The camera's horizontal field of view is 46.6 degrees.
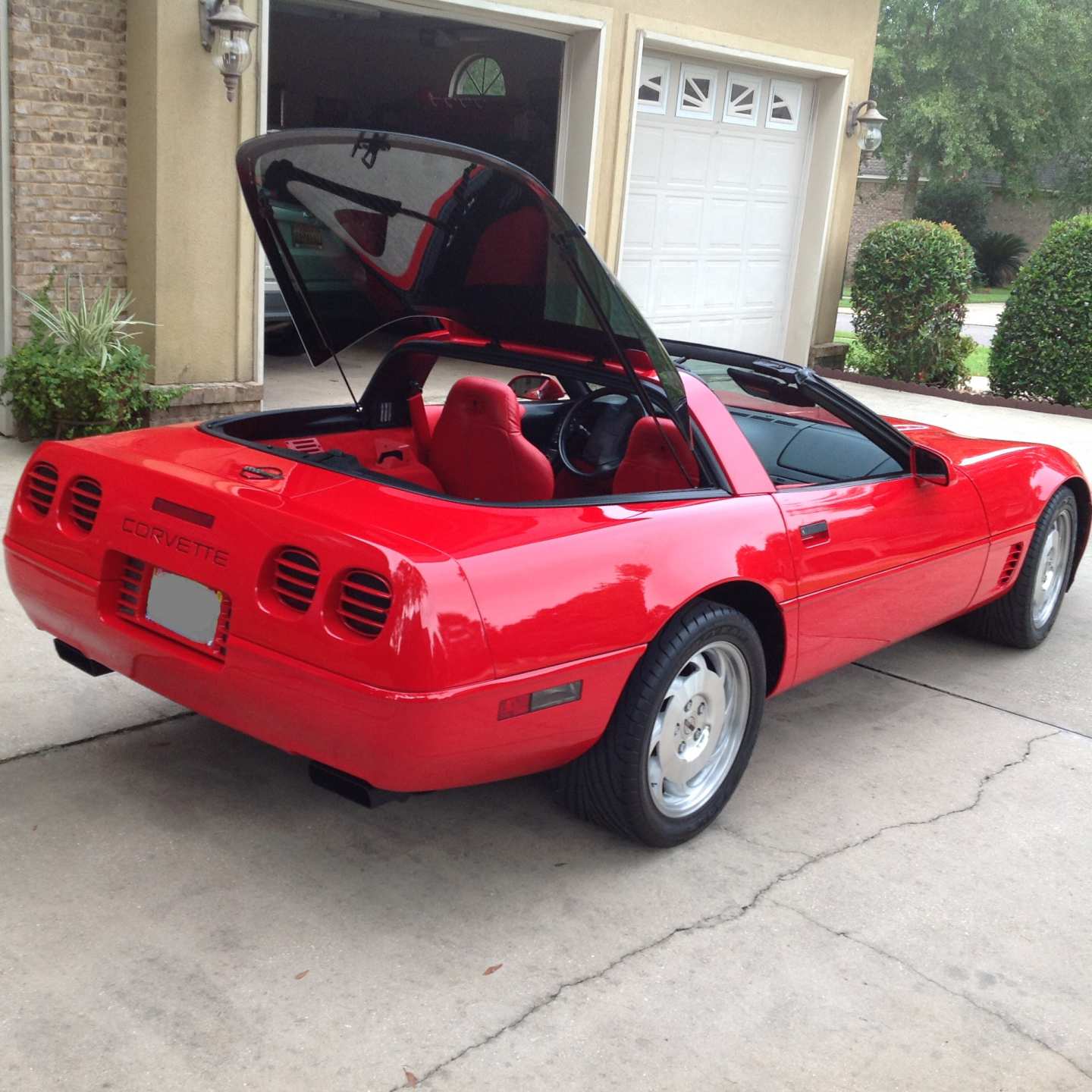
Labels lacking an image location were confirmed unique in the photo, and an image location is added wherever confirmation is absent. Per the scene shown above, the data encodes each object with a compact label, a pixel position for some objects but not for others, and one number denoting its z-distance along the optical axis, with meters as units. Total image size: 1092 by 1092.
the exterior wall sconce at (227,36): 7.30
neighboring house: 40.94
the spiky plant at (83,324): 7.18
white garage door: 11.09
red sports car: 2.86
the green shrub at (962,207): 37.47
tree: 34.12
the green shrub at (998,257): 36.53
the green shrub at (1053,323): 11.84
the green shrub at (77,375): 7.03
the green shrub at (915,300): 12.62
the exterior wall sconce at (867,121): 12.23
